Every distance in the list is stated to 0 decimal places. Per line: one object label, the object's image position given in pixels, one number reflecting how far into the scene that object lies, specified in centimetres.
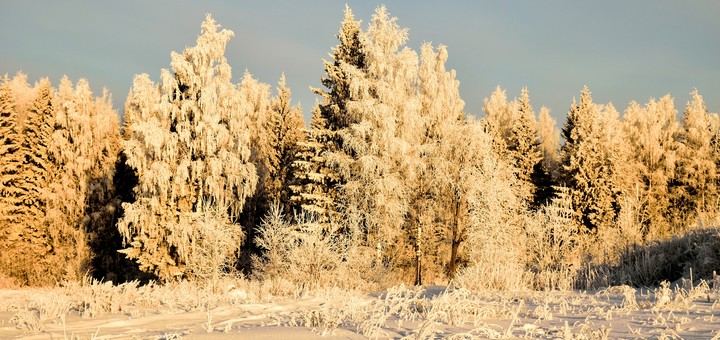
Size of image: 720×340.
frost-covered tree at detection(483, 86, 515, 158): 4706
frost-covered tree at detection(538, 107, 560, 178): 4653
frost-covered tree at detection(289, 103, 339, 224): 2666
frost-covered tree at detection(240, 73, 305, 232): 3500
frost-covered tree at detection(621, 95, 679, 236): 4409
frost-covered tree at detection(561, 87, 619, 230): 3838
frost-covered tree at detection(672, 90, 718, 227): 4400
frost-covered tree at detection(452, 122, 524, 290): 2686
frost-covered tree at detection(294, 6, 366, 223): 2681
